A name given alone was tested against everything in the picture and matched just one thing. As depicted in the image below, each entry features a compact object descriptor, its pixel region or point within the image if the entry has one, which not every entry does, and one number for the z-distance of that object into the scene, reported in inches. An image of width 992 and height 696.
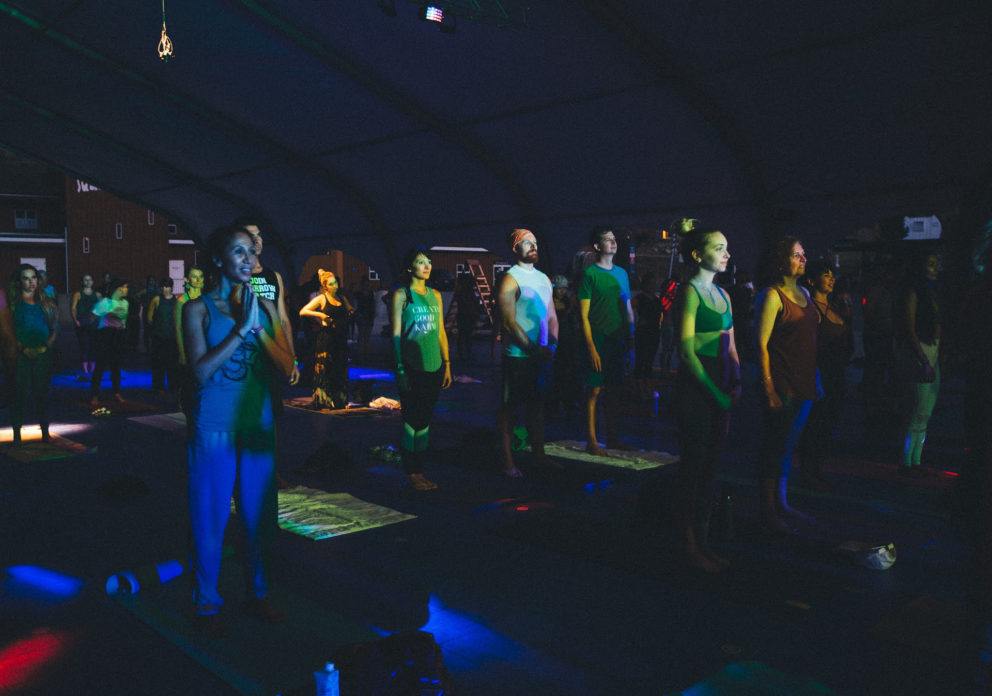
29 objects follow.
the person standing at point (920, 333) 231.0
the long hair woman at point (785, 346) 180.7
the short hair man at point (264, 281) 160.4
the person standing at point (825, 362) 224.4
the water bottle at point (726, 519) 187.6
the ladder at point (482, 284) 1229.4
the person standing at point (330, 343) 390.3
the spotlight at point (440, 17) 362.3
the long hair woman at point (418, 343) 221.1
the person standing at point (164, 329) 395.2
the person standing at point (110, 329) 395.5
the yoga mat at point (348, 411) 393.0
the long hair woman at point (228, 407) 127.0
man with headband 236.8
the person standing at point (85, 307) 401.7
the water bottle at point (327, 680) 91.7
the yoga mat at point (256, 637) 115.3
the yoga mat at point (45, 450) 274.2
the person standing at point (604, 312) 266.2
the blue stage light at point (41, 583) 150.7
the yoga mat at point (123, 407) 384.5
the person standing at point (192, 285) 329.1
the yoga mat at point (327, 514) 193.2
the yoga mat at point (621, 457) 271.3
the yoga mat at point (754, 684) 111.7
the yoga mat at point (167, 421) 344.8
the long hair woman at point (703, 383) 159.8
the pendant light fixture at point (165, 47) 311.3
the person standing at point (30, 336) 281.0
